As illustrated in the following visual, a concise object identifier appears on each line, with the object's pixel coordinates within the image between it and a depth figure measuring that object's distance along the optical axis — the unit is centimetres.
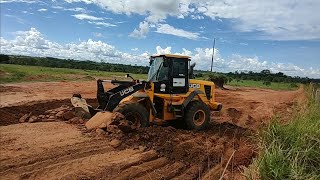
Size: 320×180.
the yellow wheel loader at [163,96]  688
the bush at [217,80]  2467
